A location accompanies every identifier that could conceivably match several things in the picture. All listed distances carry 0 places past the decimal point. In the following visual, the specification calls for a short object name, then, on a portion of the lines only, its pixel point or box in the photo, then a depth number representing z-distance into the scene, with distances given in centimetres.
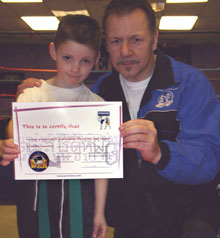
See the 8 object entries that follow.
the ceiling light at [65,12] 581
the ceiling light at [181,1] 528
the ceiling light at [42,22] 639
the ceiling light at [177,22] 632
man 126
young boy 117
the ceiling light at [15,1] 535
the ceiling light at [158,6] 529
